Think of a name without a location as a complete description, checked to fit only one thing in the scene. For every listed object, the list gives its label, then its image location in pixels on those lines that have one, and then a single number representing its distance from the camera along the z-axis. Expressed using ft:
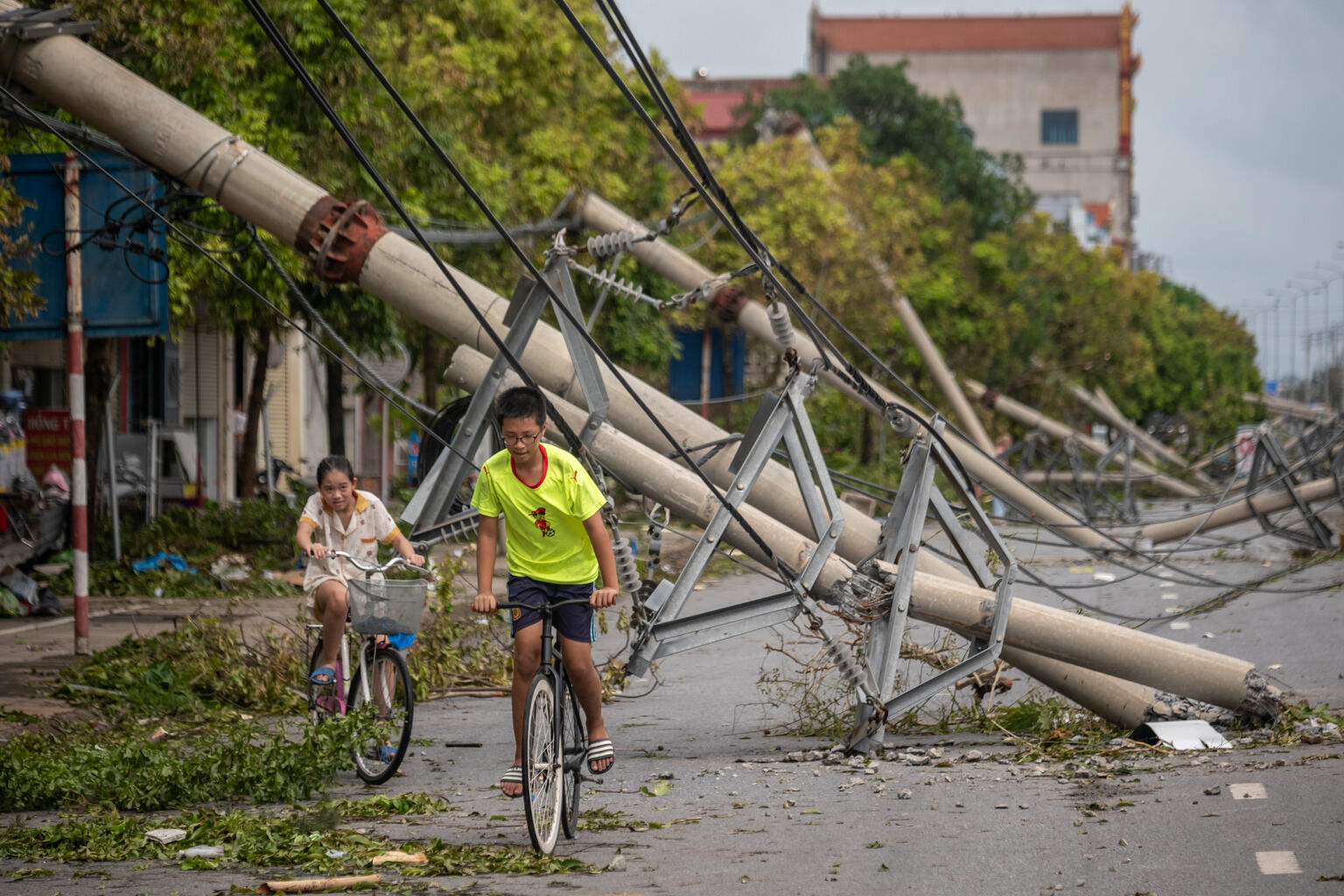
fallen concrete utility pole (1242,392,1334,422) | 359.10
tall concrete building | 614.50
